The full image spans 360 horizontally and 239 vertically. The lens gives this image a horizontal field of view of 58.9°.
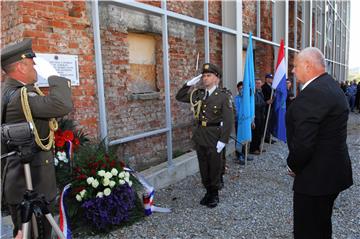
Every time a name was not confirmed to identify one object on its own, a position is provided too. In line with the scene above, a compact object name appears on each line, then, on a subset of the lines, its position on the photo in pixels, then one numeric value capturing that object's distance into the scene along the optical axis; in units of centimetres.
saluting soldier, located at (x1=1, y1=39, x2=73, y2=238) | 198
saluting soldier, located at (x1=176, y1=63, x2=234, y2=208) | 388
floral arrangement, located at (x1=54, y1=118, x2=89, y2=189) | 311
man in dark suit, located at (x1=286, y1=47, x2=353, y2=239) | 204
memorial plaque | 344
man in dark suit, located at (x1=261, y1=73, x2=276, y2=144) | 752
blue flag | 589
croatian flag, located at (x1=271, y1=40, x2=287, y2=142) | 652
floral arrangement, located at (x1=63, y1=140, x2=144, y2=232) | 309
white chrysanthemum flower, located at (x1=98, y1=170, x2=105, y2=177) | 311
